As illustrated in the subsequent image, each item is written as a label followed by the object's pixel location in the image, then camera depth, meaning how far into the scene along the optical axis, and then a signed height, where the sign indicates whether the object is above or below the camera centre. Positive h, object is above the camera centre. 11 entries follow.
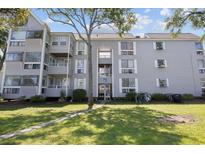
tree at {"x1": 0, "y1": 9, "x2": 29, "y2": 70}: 7.27 +4.66
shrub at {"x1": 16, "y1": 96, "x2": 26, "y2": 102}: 15.42 -1.11
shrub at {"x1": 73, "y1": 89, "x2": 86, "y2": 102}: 16.61 -0.69
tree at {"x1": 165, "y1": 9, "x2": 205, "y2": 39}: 11.45 +6.88
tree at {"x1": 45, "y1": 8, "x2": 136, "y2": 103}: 13.08 +7.98
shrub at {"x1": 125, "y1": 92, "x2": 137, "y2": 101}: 17.06 -0.89
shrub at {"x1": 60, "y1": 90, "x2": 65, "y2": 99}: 16.48 -0.54
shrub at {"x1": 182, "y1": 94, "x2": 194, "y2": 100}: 17.16 -1.07
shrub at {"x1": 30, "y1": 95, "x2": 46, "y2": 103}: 14.91 -1.08
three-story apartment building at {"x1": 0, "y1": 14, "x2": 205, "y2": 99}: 16.63 +4.18
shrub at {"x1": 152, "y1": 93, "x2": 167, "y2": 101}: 17.20 -0.92
